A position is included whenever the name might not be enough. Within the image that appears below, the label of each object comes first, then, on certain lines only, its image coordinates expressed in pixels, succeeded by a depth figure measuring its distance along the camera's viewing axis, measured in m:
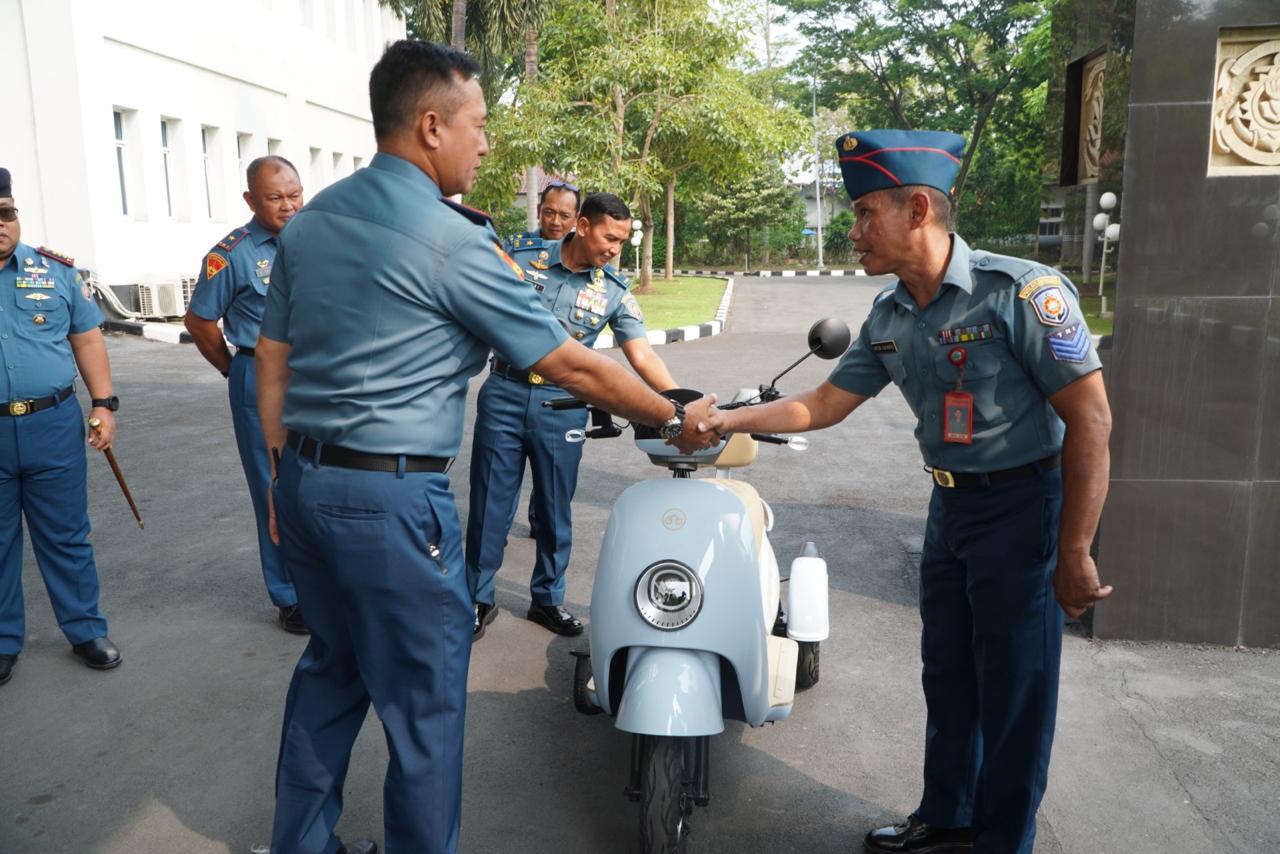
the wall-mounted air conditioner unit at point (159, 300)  17.45
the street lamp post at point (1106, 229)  4.23
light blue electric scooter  2.67
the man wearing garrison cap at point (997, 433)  2.47
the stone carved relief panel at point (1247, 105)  3.95
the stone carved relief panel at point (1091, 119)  4.39
